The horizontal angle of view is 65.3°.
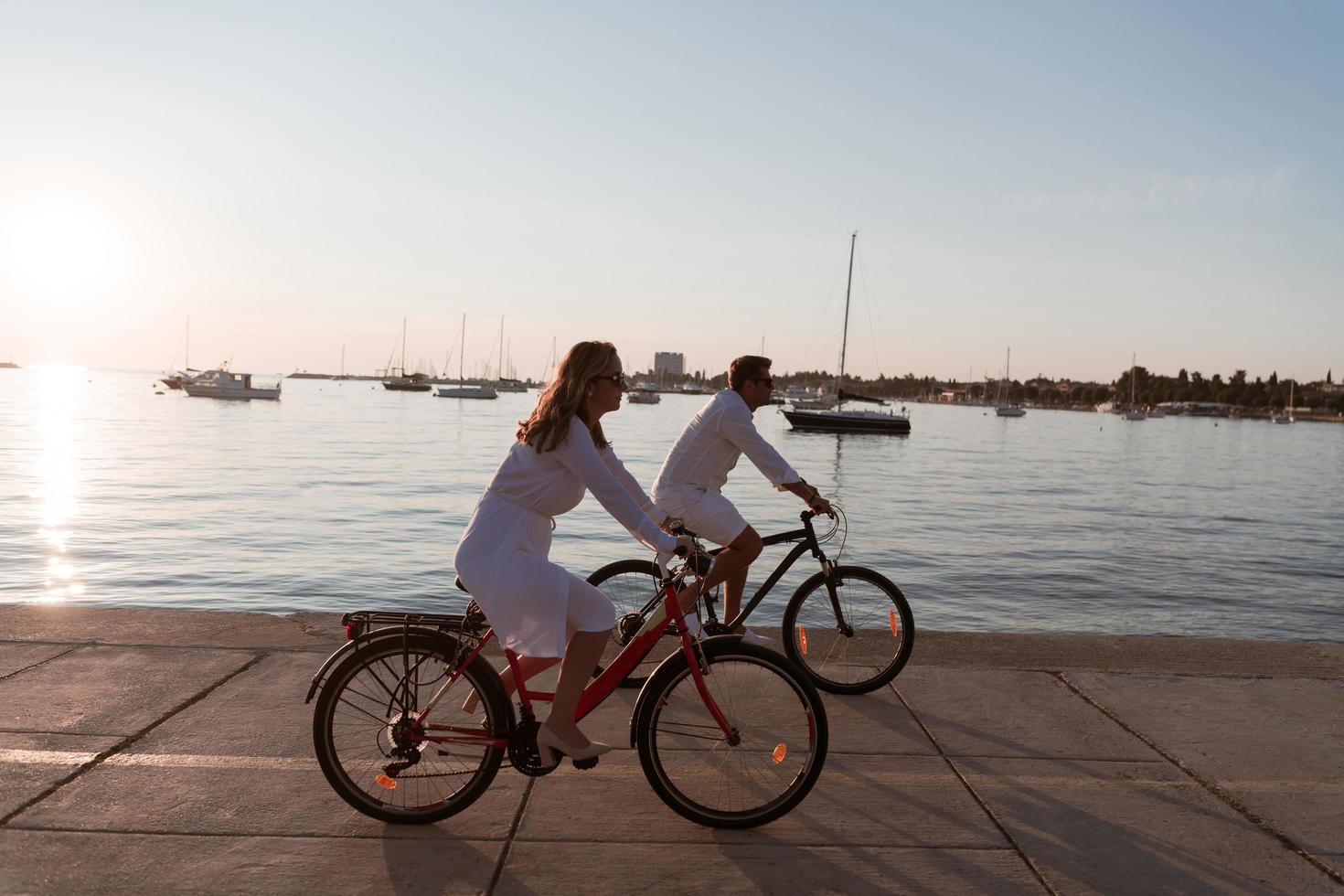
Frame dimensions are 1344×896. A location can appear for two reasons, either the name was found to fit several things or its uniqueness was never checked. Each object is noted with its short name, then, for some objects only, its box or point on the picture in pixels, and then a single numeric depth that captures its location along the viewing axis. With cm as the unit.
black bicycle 589
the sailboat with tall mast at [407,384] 17338
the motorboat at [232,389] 11569
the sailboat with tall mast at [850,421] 7931
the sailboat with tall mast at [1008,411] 17100
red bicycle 388
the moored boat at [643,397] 16012
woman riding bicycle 378
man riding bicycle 573
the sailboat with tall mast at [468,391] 14988
